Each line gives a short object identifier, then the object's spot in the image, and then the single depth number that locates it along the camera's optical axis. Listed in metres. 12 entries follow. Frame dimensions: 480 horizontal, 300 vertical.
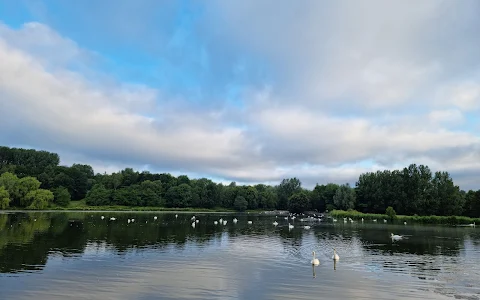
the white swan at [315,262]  25.28
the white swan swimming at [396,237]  46.06
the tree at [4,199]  98.32
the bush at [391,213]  107.04
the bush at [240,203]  167.62
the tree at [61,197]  125.19
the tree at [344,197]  134.00
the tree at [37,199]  107.75
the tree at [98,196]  139.25
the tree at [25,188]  108.31
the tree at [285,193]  192.88
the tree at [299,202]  161.12
